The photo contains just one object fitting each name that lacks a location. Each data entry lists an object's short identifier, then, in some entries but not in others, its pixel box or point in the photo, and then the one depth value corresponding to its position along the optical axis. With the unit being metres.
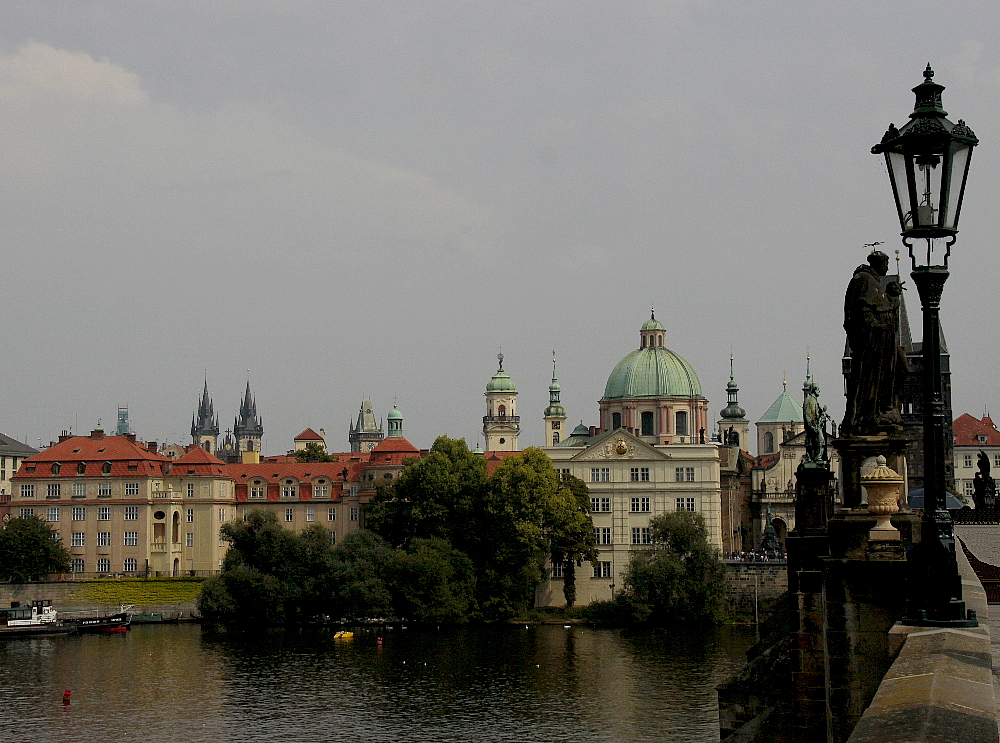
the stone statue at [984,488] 63.43
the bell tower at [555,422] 173.75
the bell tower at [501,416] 185.88
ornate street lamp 10.44
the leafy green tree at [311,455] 142.25
